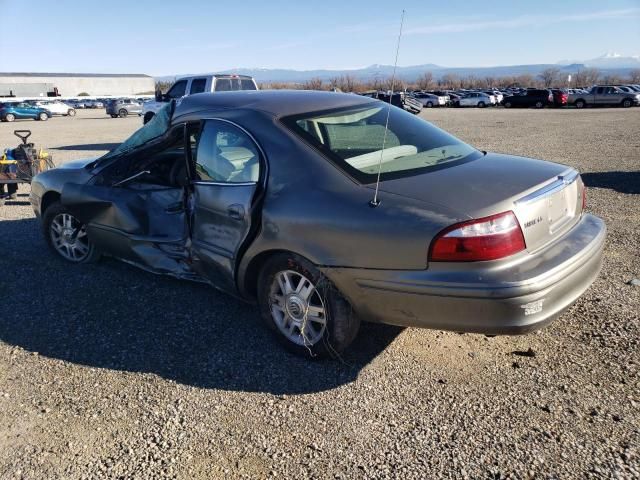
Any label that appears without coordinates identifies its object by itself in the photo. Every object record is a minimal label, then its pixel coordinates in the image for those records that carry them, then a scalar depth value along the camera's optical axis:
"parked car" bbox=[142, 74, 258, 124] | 15.00
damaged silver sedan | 2.83
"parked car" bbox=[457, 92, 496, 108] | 48.03
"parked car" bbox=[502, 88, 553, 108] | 42.41
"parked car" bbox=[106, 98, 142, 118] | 41.69
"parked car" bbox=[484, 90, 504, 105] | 48.34
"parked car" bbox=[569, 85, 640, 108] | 39.75
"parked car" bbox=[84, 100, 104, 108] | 64.69
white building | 81.62
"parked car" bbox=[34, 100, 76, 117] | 42.87
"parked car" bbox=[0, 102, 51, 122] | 37.28
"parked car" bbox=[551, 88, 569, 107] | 41.94
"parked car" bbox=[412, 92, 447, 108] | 50.31
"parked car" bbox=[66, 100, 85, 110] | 63.72
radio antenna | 3.03
